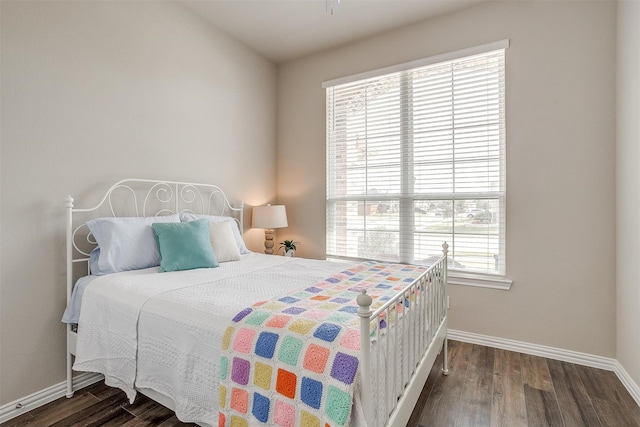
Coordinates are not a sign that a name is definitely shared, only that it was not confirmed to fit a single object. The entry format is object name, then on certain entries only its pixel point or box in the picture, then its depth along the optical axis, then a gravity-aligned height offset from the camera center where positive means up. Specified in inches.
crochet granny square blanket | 40.3 -20.6
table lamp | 132.3 -2.3
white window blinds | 108.0 +18.8
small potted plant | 138.0 -15.5
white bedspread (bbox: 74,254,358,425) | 53.7 -21.4
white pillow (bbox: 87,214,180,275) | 79.0 -8.8
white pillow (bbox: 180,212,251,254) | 101.9 -3.0
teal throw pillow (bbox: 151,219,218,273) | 84.6 -9.6
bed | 42.8 -18.2
